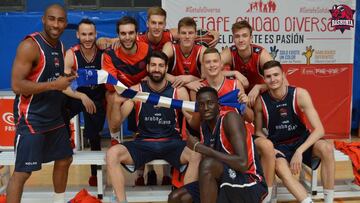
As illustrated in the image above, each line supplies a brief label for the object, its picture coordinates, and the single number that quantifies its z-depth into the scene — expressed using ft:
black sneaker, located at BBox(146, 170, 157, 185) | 14.21
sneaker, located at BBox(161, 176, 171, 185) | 14.16
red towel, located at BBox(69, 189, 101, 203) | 11.90
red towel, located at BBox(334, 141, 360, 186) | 12.59
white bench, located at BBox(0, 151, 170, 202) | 12.51
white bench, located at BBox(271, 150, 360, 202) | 12.68
